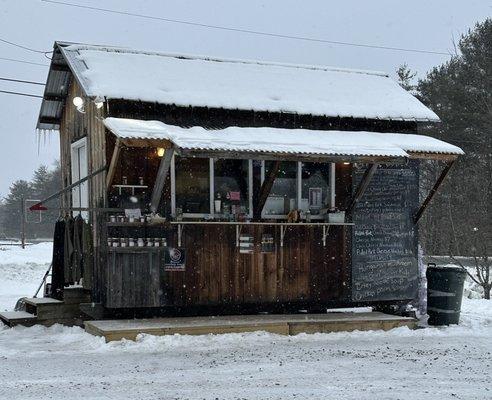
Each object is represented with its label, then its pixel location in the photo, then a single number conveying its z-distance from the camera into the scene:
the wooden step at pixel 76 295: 11.30
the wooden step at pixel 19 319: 10.84
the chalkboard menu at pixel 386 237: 12.01
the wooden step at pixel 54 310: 11.04
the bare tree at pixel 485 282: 16.98
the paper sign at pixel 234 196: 11.24
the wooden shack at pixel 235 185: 10.52
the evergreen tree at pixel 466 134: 32.00
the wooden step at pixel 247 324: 9.60
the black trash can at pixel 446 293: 11.31
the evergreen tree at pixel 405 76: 42.10
